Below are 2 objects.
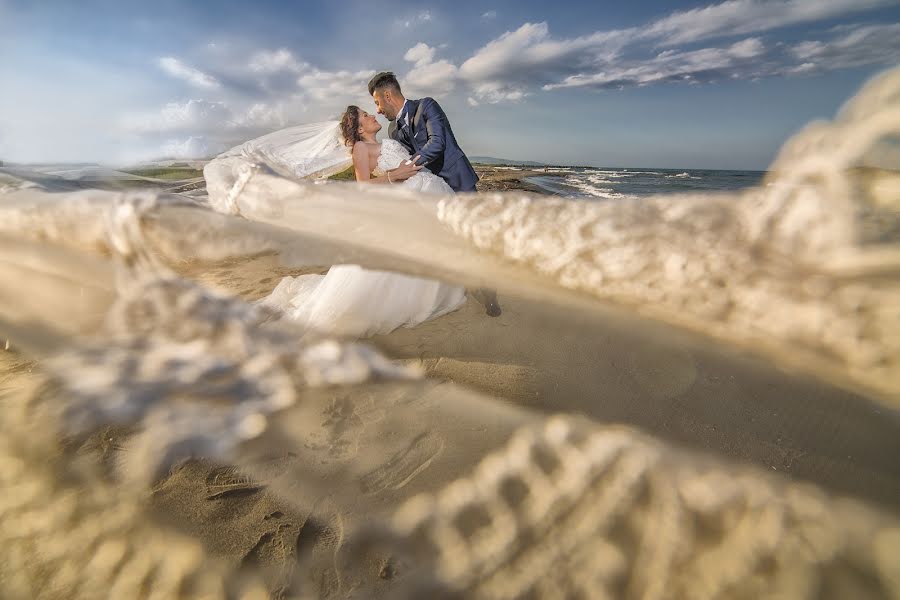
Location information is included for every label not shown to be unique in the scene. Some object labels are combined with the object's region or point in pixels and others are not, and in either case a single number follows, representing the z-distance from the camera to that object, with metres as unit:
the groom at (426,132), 2.75
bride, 1.85
